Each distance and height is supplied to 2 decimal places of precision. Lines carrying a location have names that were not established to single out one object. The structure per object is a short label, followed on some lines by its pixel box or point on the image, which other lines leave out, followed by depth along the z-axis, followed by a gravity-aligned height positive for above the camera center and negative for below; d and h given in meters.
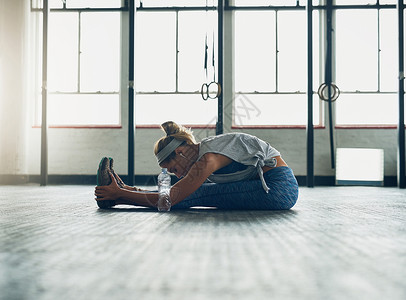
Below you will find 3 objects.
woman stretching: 2.34 -0.11
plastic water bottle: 2.46 -0.24
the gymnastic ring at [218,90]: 5.34 +0.80
